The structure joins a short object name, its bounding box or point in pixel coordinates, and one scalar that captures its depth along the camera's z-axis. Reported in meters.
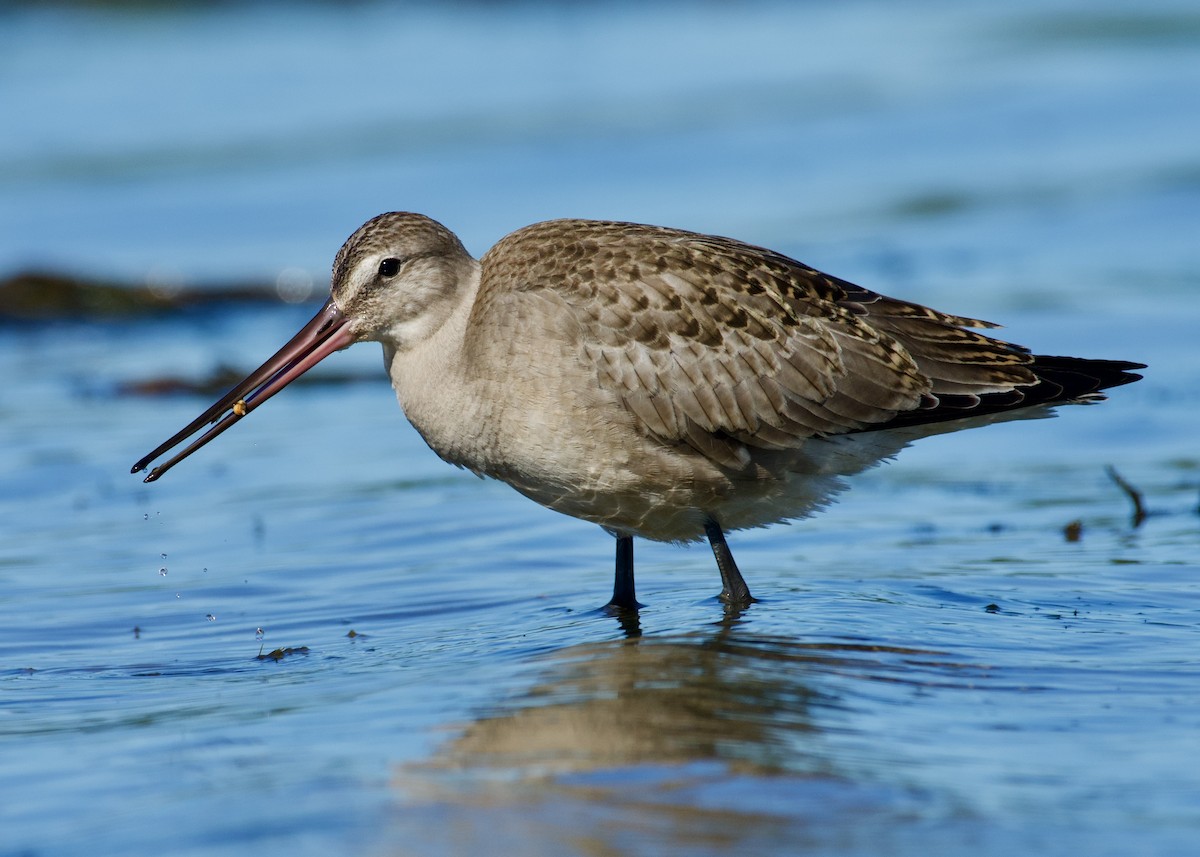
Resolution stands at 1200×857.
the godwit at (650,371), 12.41
